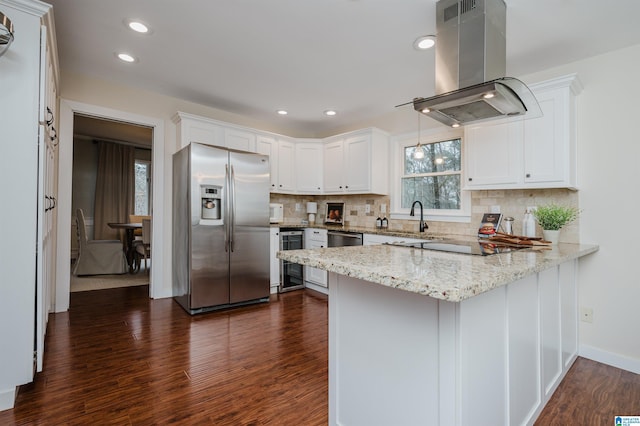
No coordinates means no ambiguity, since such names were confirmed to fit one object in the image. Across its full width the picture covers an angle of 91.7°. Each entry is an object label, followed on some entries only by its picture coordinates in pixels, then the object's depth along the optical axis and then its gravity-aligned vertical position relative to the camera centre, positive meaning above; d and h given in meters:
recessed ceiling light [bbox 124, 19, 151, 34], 2.34 +1.46
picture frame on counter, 4.92 +0.02
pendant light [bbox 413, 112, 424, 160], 3.23 +0.65
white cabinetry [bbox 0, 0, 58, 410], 1.71 +0.14
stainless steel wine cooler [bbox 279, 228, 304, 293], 4.35 -0.75
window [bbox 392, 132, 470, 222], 3.69 +0.48
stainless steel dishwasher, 3.88 -0.30
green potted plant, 2.44 -0.03
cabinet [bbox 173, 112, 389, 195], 3.93 +0.90
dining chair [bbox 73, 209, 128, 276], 5.05 -0.70
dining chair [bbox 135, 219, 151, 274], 4.79 -0.44
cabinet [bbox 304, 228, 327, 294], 4.29 -0.79
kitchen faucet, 3.84 -0.08
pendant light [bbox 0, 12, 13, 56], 1.52 +0.91
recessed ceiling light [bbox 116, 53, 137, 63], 2.86 +1.48
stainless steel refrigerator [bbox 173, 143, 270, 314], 3.39 -0.15
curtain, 6.90 +0.62
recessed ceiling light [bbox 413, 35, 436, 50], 2.46 +1.41
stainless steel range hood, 1.88 +0.96
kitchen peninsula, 1.07 -0.50
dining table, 5.64 -0.62
